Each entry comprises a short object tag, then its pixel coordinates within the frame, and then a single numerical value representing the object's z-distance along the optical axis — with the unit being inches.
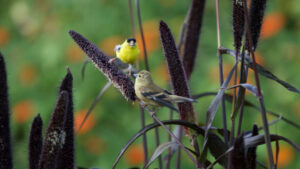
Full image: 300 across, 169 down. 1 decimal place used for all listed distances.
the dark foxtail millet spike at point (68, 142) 249.1
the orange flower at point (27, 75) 437.8
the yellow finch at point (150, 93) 252.4
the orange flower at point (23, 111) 414.1
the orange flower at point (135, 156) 355.0
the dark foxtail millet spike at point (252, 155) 250.0
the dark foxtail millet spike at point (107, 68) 251.7
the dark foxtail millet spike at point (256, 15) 252.7
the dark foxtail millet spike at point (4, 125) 249.2
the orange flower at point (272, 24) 401.1
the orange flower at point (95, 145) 394.8
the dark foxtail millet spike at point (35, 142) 248.5
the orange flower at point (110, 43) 401.5
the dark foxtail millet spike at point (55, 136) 245.4
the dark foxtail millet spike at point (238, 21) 251.5
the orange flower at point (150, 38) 395.6
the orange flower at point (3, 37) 454.5
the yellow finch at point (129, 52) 258.3
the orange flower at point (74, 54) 415.2
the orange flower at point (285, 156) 358.7
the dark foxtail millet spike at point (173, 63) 250.8
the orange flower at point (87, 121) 372.8
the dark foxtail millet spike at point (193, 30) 258.0
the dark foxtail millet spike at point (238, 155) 245.5
